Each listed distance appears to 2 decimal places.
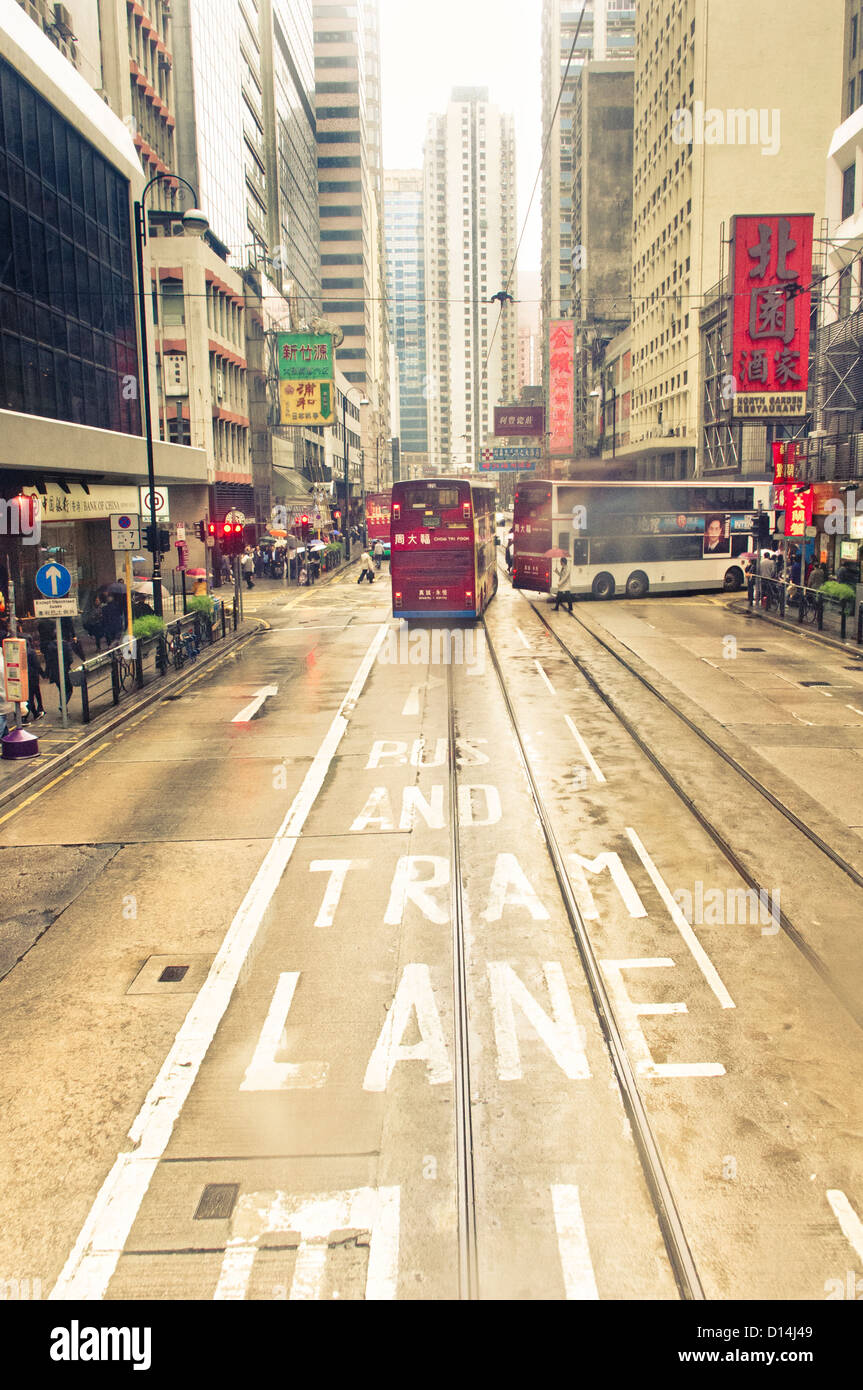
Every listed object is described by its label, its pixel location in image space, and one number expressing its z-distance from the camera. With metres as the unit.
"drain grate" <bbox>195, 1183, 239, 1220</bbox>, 6.09
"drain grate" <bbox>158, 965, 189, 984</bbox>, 9.28
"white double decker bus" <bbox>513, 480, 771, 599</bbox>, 39.25
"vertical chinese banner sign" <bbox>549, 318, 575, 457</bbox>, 112.31
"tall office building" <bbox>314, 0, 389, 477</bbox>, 135.12
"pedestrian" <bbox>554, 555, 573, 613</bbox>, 40.66
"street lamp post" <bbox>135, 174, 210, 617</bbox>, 29.77
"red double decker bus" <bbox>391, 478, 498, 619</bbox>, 31.55
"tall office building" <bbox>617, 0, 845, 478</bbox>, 64.25
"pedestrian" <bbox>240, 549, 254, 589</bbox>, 56.47
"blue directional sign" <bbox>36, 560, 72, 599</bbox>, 19.19
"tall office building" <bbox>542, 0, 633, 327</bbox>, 143.50
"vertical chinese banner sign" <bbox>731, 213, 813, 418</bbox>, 42.19
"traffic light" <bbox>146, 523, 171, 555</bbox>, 29.72
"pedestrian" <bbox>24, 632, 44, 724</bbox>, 20.81
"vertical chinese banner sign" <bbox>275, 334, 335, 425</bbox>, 55.47
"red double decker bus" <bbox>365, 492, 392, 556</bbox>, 78.62
